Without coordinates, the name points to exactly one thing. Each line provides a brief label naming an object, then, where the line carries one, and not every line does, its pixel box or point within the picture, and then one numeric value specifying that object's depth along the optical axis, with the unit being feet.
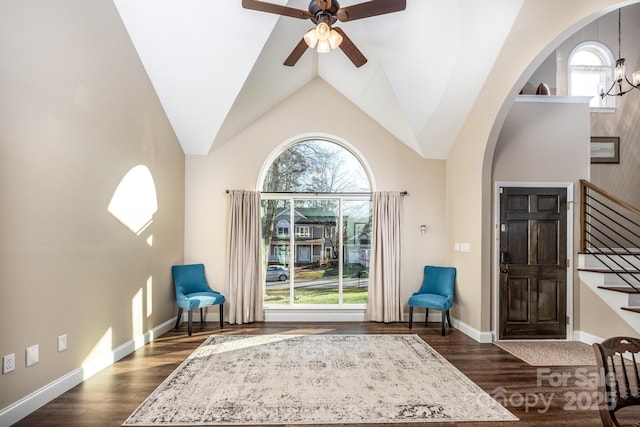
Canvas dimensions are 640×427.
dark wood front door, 15.92
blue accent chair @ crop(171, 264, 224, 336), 16.42
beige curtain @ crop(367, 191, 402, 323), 18.92
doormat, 13.16
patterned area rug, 9.04
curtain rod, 19.58
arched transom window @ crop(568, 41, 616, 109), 20.36
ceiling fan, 10.30
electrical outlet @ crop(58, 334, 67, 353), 10.28
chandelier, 15.78
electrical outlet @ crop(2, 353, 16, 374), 8.46
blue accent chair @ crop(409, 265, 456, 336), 16.88
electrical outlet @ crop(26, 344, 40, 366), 9.20
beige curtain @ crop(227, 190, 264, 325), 18.70
